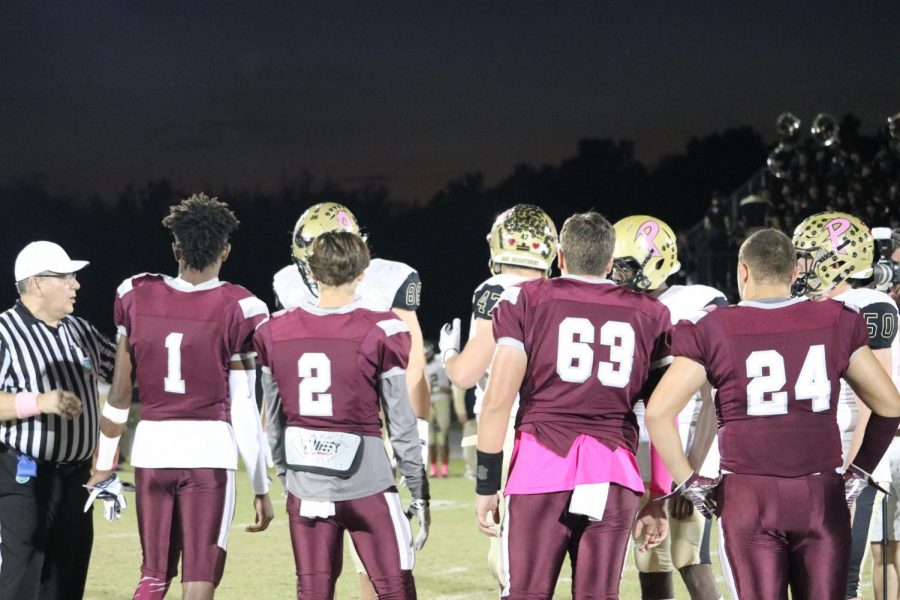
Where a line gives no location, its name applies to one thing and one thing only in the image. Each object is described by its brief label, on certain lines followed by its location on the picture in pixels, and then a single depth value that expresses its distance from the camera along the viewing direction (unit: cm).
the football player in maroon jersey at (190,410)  883
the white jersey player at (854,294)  1027
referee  969
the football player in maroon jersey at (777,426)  749
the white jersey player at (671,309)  1022
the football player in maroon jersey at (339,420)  797
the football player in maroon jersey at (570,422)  790
